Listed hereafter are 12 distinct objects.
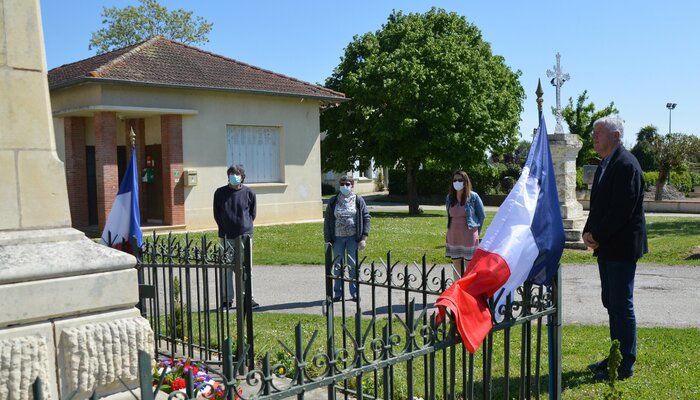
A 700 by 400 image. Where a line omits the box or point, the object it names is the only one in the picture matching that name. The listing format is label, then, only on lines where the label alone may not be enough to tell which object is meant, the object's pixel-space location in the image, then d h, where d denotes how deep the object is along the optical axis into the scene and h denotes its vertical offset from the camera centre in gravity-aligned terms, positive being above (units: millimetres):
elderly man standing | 5379 -535
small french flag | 6836 -486
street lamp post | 54812 +4601
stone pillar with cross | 15664 -383
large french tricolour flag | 3527 -499
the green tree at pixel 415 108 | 26266 +2452
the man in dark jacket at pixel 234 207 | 8930 -491
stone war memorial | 2818 -430
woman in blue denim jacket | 8727 -696
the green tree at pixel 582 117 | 45375 +3244
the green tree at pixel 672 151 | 35847 +564
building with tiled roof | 18234 +1271
